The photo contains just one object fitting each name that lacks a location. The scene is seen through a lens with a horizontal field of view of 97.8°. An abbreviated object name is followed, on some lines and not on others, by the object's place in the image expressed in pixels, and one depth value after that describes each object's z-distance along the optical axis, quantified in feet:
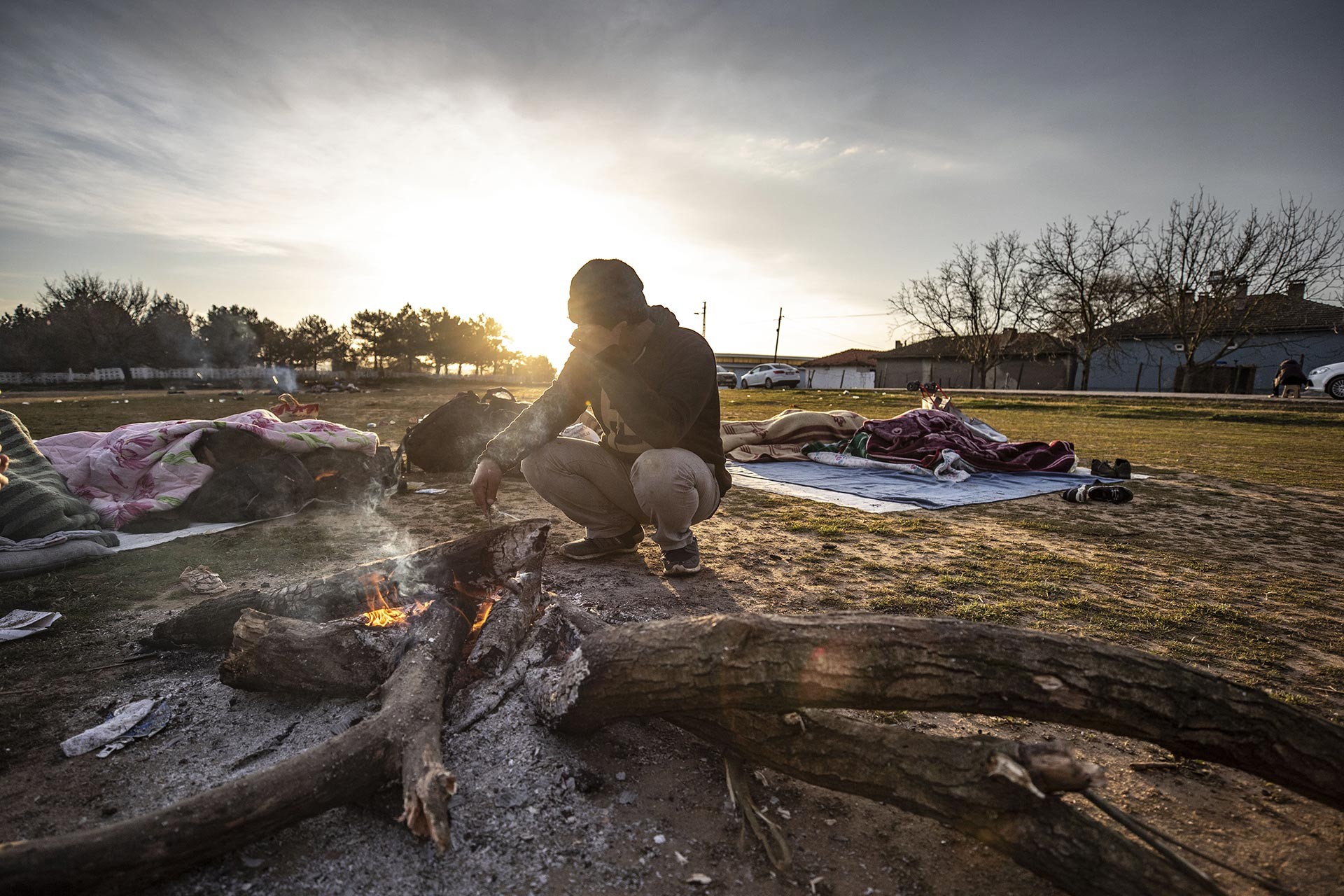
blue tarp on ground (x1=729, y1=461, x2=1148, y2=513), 17.38
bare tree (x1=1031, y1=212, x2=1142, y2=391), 97.60
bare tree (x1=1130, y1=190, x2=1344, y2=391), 81.61
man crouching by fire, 9.07
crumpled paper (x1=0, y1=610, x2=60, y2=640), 7.54
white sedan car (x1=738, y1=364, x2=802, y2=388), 115.34
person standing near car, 64.13
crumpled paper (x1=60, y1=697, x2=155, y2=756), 5.39
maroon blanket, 22.18
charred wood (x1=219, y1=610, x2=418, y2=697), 6.05
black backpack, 20.06
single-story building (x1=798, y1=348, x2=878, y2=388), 170.19
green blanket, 10.46
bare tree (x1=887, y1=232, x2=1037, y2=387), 121.44
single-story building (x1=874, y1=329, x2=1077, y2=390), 124.16
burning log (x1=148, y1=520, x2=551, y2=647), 7.16
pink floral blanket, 13.41
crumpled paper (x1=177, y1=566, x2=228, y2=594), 9.25
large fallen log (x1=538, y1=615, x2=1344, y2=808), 3.91
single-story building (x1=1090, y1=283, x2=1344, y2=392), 94.22
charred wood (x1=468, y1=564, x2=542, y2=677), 6.52
